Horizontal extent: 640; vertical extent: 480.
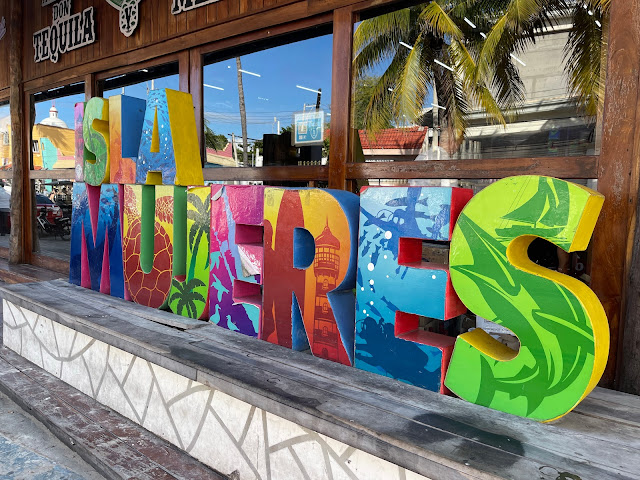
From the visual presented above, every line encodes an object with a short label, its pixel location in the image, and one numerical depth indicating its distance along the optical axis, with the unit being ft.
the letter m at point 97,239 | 10.55
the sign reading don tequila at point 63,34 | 15.67
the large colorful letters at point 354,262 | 4.98
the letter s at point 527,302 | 4.81
